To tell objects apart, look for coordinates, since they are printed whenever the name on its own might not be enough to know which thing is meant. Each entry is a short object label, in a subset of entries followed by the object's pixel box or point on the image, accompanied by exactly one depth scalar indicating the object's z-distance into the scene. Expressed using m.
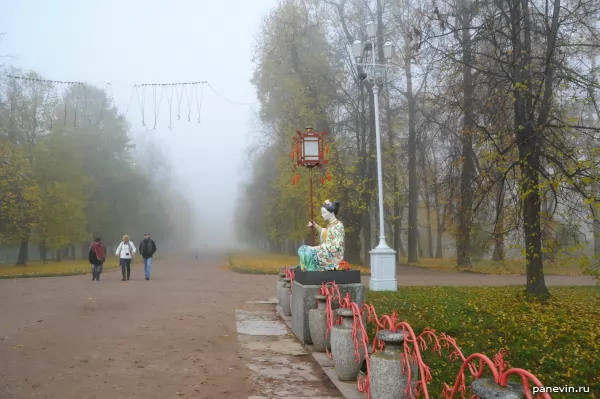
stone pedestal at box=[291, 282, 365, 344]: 8.12
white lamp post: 14.36
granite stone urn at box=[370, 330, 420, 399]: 4.50
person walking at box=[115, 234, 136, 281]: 19.09
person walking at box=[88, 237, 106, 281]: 19.36
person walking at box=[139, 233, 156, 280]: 19.70
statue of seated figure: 8.66
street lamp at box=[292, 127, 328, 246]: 11.75
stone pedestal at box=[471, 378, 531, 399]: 2.98
